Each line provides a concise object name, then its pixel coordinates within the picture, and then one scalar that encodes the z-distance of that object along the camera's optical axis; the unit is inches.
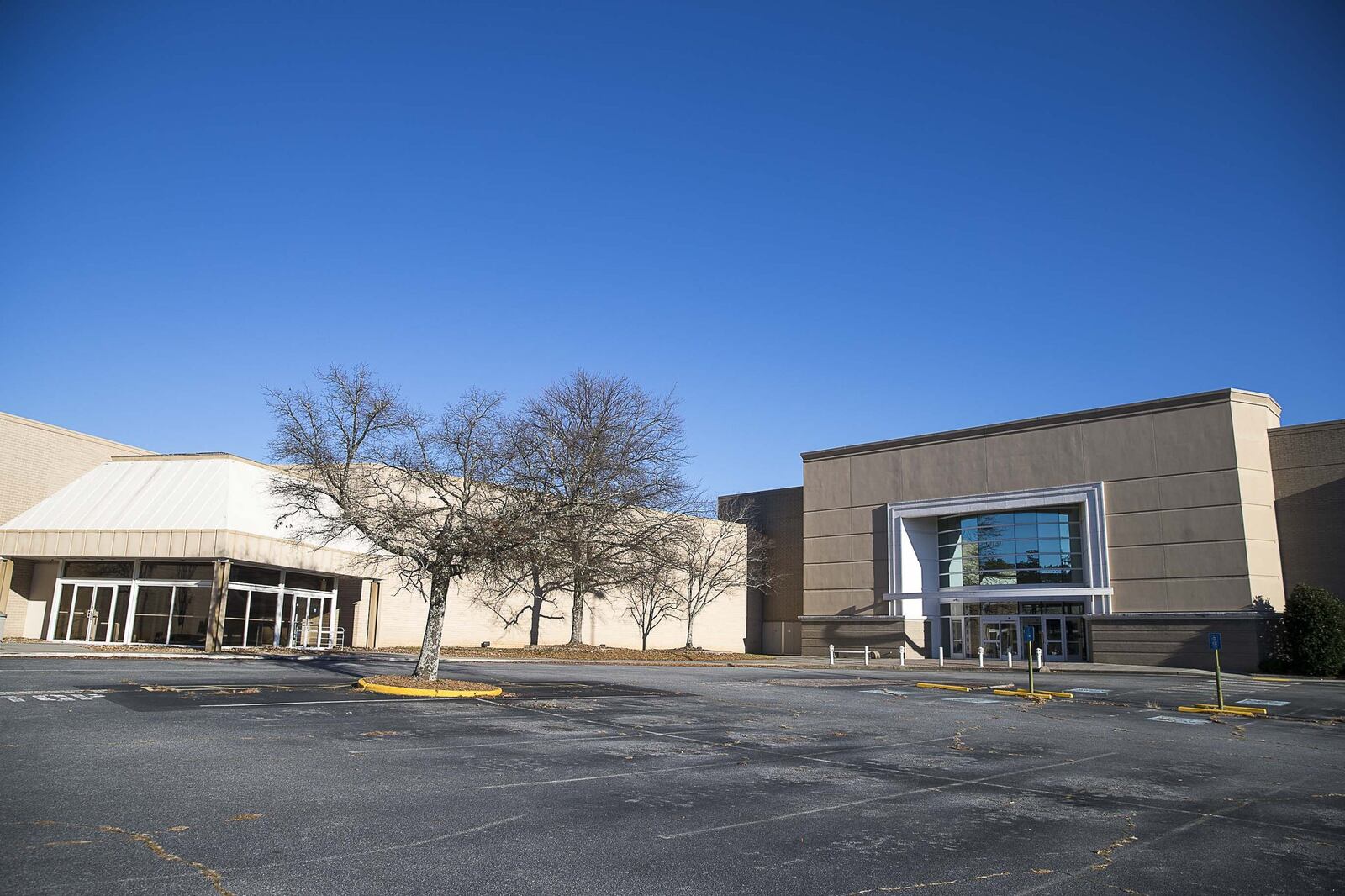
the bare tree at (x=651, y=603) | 1893.5
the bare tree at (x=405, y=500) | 748.6
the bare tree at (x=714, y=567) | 1968.5
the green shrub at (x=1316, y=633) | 1339.8
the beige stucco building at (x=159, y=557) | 1286.9
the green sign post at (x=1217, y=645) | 737.0
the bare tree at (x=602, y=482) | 1378.0
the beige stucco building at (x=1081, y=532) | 1486.2
